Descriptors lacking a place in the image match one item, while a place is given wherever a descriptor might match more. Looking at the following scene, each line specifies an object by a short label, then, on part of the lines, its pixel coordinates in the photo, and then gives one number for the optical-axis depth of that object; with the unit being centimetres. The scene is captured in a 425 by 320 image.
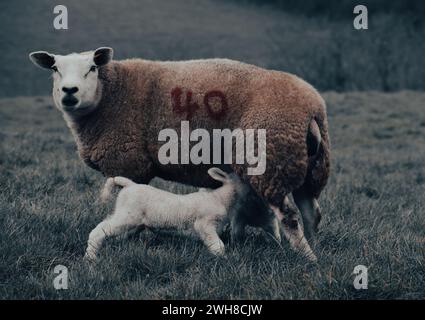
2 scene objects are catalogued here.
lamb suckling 853
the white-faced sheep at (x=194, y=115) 898
